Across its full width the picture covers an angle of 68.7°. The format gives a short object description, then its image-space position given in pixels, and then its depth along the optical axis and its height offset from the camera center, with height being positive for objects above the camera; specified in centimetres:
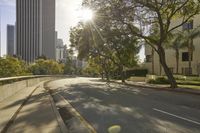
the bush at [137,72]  3732 -152
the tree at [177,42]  2753 +461
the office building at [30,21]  6653 +2150
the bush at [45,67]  4801 -42
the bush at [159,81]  2027 -205
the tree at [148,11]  1409 +553
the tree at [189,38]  2605 +519
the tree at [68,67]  6538 -49
